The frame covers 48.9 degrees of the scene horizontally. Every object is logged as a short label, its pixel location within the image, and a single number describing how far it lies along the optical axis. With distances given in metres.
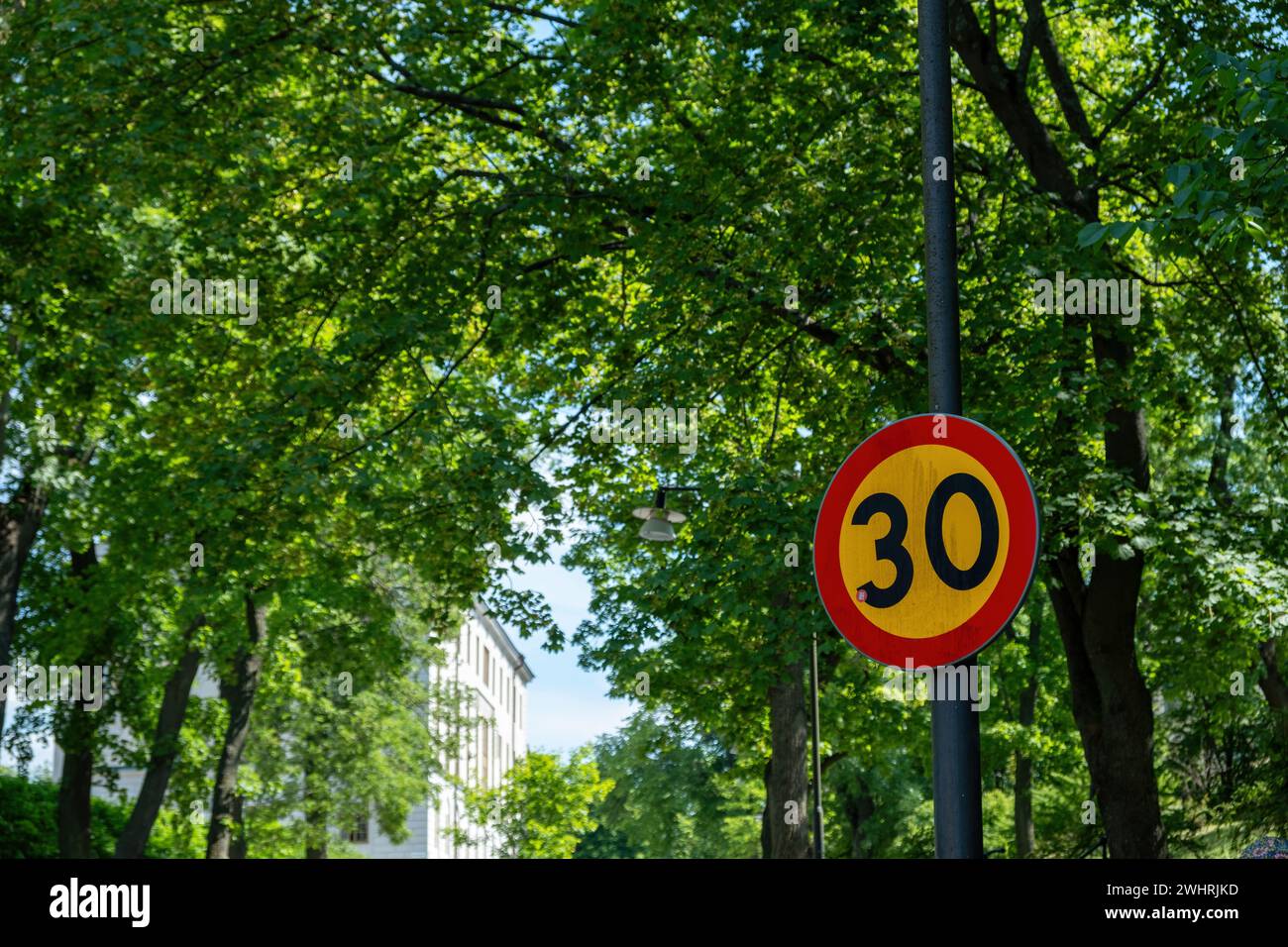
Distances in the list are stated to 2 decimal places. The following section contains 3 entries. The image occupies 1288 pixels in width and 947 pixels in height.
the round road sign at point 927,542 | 4.88
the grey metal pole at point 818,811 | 25.88
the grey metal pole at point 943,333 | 4.84
